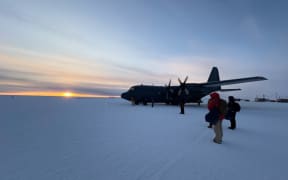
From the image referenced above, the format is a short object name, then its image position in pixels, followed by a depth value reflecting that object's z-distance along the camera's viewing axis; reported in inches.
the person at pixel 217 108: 209.9
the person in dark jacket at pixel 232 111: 299.8
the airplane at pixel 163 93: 896.3
